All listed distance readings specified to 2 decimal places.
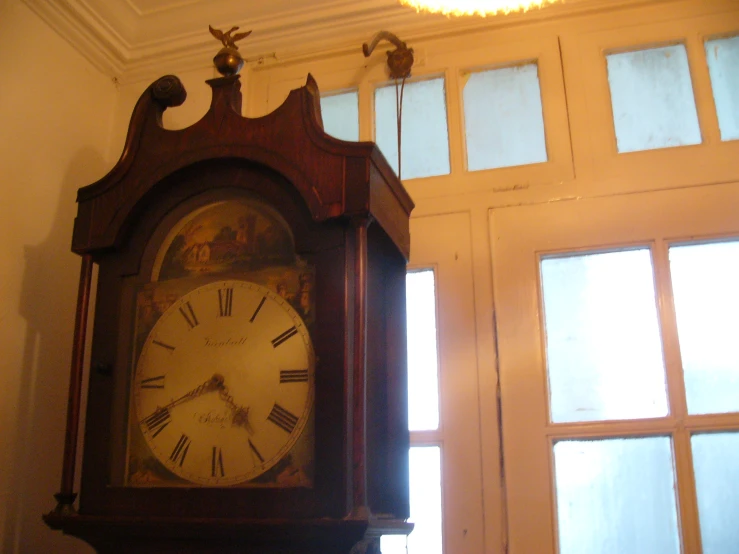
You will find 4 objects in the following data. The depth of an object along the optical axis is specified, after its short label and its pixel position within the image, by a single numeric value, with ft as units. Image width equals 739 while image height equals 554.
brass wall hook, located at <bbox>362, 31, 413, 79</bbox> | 5.81
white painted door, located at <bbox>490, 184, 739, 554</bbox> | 4.62
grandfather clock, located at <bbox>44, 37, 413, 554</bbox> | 3.66
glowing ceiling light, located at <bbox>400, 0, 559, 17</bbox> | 4.47
